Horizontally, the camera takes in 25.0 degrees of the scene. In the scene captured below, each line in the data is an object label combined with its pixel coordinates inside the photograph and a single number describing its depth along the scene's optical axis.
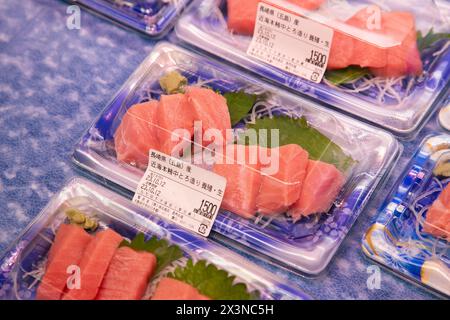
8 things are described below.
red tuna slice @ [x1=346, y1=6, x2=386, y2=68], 0.74
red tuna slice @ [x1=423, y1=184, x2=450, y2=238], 0.66
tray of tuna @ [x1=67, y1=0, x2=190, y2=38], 0.79
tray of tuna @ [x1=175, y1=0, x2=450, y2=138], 0.73
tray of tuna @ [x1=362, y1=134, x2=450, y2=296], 0.66
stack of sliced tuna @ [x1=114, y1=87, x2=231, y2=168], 0.70
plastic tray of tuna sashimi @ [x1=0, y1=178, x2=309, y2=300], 0.64
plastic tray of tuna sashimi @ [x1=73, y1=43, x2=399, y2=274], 0.67
